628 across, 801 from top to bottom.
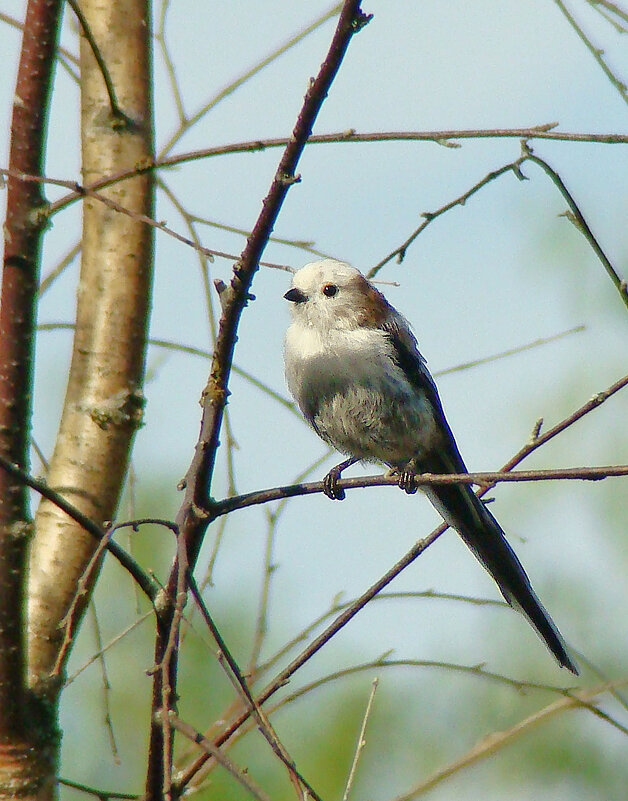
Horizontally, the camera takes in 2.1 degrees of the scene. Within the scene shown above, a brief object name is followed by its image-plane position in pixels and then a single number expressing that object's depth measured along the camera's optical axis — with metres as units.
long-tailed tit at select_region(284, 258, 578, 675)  4.45
